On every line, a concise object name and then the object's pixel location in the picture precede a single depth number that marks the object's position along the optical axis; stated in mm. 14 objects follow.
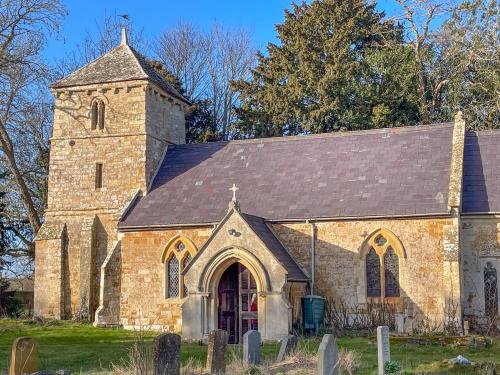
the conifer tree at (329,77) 38688
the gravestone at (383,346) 13441
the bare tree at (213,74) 48188
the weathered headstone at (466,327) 23047
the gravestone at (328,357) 11727
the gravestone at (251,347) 14844
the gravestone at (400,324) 22828
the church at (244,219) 23547
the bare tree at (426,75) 39250
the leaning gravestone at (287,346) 15462
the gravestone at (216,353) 13867
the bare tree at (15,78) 27359
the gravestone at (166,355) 12180
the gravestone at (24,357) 12227
